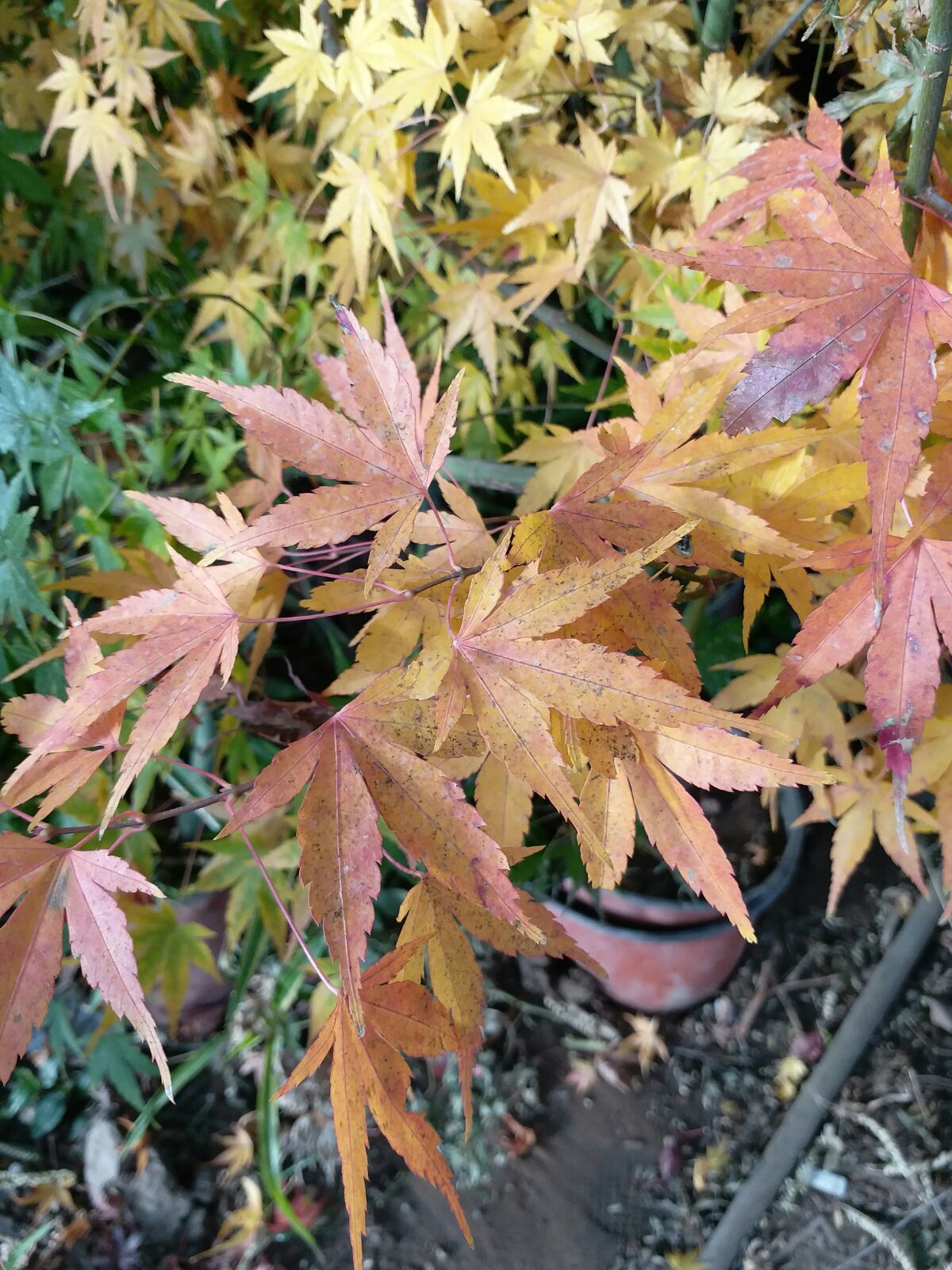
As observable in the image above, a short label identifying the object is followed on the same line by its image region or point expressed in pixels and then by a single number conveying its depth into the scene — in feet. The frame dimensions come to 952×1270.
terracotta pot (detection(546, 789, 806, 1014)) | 1.68
